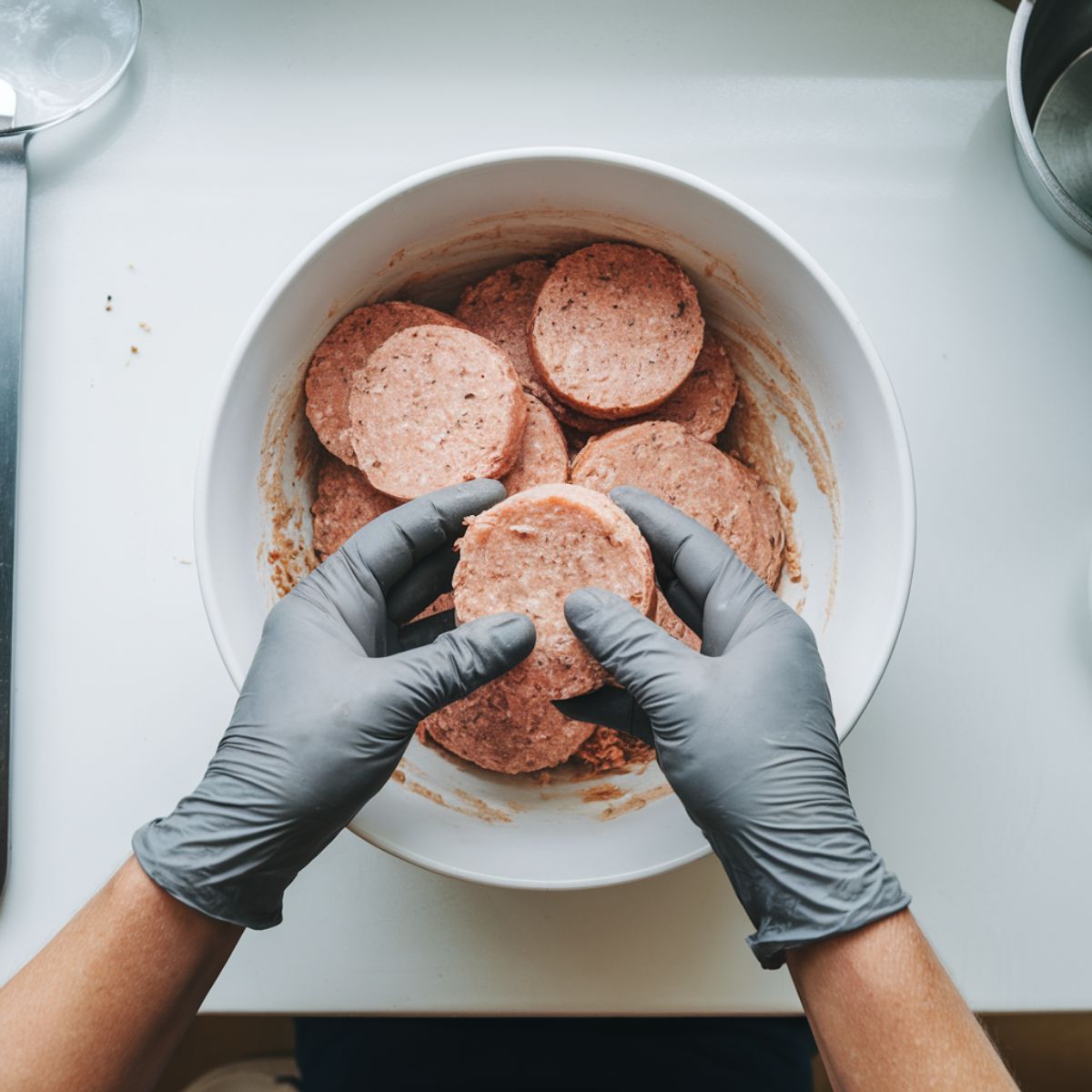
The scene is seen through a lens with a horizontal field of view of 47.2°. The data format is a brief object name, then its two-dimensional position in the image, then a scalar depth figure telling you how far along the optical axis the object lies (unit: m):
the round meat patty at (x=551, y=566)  0.54
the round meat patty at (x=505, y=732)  0.58
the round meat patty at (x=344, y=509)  0.60
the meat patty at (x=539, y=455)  0.59
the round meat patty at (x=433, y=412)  0.57
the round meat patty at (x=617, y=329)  0.59
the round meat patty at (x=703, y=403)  0.61
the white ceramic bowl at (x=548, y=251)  0.52
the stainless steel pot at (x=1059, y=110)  0.62
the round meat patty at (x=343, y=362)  0.59
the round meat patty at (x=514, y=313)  0.62
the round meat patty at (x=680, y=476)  0.58
